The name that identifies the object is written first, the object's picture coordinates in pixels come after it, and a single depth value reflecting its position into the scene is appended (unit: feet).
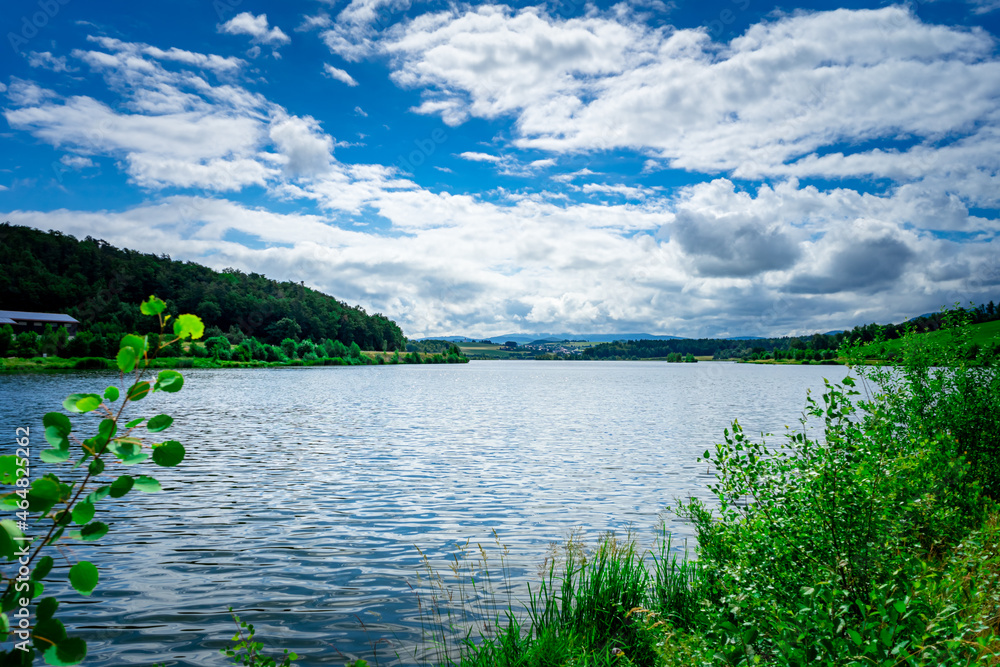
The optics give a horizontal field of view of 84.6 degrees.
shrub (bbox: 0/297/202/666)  7.98
